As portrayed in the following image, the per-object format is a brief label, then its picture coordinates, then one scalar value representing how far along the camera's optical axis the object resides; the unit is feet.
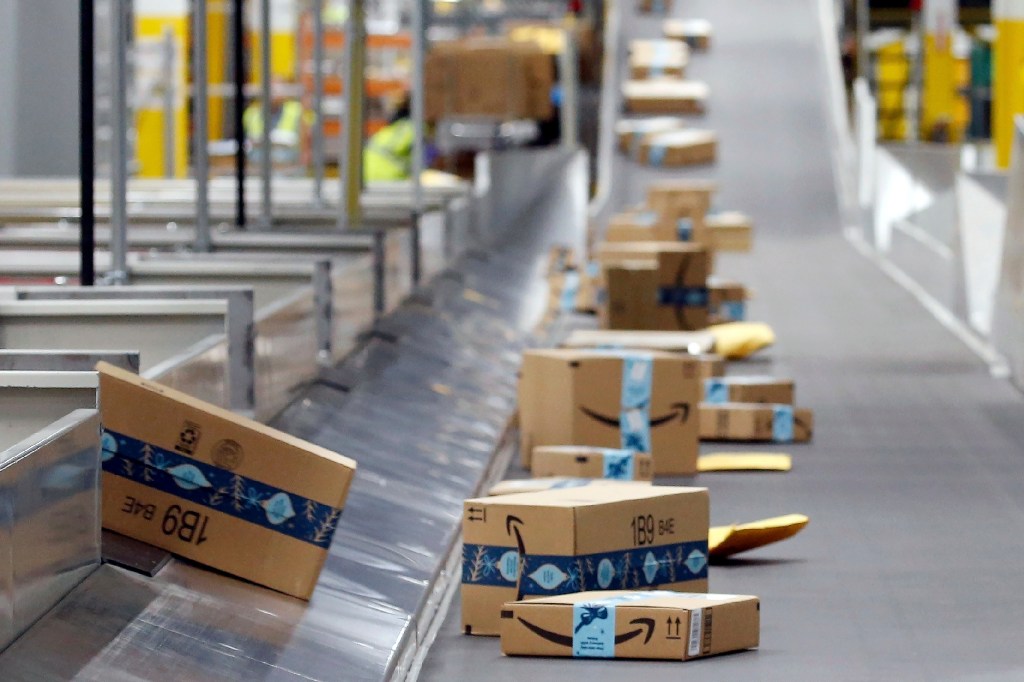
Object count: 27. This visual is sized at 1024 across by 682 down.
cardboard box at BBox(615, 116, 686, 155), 95.71
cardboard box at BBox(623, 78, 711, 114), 100.76
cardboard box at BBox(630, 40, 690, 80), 104.55
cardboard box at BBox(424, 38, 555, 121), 92.73
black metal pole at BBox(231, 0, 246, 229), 41.10
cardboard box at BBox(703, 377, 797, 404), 37.47
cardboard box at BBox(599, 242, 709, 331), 45.17
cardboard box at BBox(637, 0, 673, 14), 114.76
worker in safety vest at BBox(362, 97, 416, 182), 89.25
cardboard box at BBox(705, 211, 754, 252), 79.45
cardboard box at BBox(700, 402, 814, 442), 36.05
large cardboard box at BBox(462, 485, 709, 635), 20.71
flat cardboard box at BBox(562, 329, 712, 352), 36.07
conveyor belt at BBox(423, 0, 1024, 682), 20.19
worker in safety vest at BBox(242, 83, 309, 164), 102.75
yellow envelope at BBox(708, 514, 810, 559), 25.10
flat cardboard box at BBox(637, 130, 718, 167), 94.26
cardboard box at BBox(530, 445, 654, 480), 28.60
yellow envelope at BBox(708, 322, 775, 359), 47.31
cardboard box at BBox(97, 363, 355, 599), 19.76
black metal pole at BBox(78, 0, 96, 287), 24.87
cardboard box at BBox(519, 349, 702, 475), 31.89
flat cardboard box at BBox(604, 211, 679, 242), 61.49
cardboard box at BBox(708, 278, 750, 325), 51.42
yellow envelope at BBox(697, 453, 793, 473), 32.82
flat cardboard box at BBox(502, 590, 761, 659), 19.81
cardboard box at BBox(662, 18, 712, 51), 109.70
